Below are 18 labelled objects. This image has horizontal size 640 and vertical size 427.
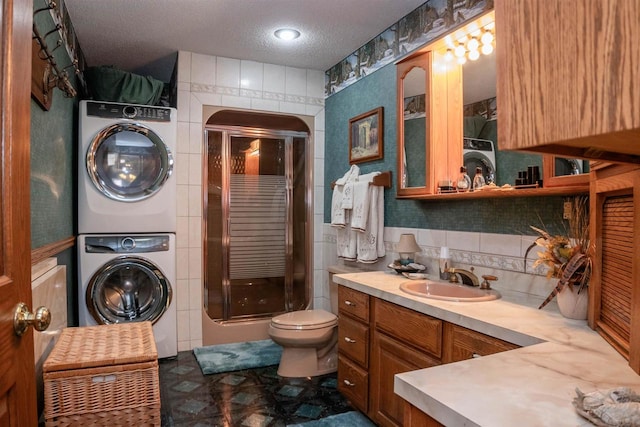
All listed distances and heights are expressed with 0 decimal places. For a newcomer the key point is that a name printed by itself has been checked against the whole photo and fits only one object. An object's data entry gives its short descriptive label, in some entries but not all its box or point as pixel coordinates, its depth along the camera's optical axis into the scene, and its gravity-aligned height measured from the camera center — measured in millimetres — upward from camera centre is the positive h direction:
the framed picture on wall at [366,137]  3102 +551
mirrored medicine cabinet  2146 +475
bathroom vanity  911 -430
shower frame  3674 -2
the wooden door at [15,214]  868 -18
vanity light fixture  2188 +893
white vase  1539 -358
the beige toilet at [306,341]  2852 -938
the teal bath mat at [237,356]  3104 -1191
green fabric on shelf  3408 +1004
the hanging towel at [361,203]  2966 +29
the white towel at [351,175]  3197 +244
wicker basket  1622 -719
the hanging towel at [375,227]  2988 -145
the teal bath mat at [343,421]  2281 -1195
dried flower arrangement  1504 -171
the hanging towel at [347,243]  3174 -282
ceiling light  3050 +1292
